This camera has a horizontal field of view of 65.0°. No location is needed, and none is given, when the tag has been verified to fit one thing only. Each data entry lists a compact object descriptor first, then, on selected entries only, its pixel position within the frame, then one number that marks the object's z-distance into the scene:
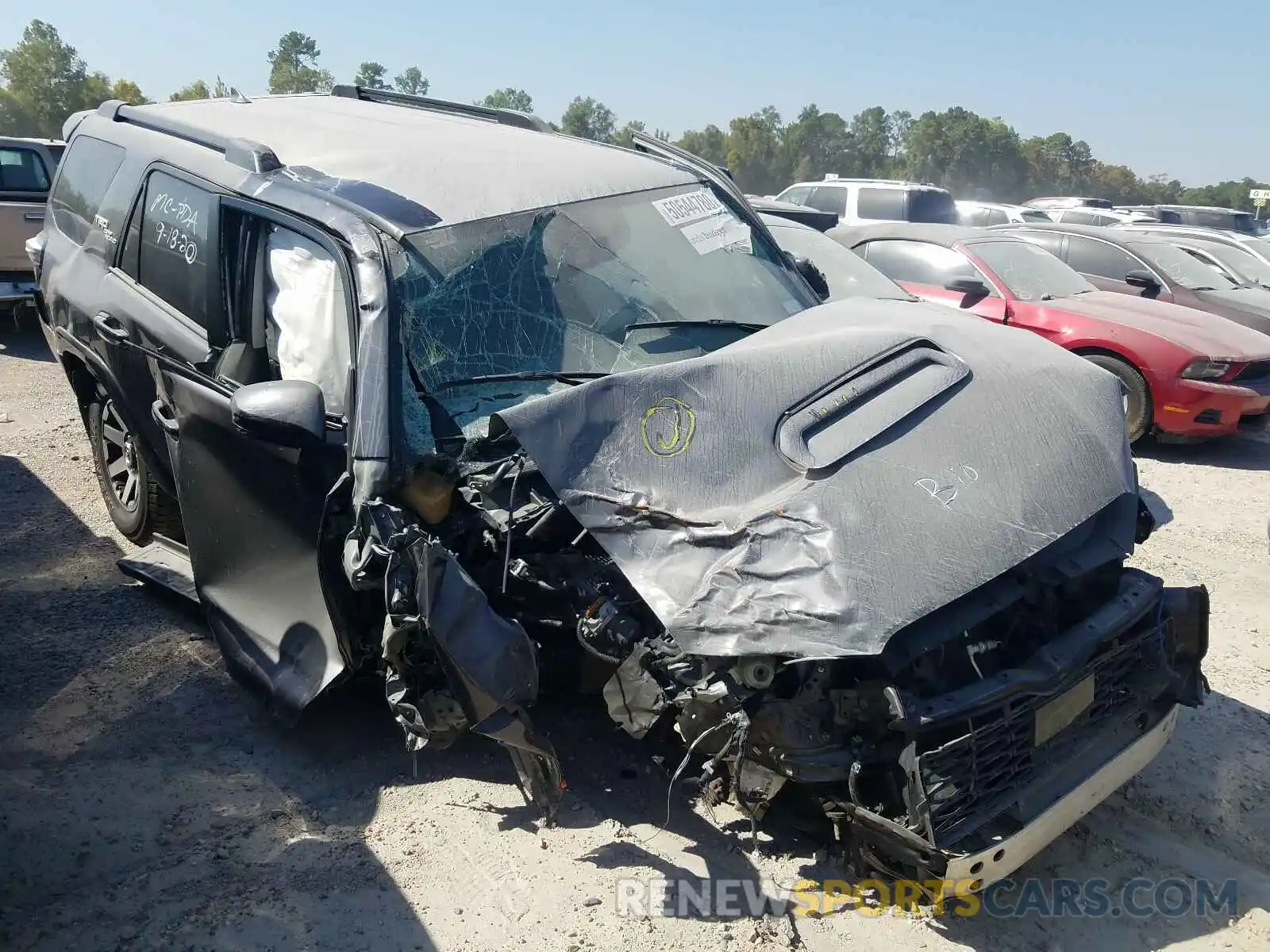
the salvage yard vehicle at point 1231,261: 11.38
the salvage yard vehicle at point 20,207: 9.76
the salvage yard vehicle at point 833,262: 6.19
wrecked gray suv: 2.66
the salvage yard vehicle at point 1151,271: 10.09
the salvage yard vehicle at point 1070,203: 23.66
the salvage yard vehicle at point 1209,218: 20.95
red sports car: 7.63
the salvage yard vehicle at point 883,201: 14.66
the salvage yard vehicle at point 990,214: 16.25
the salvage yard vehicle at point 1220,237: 12.93
